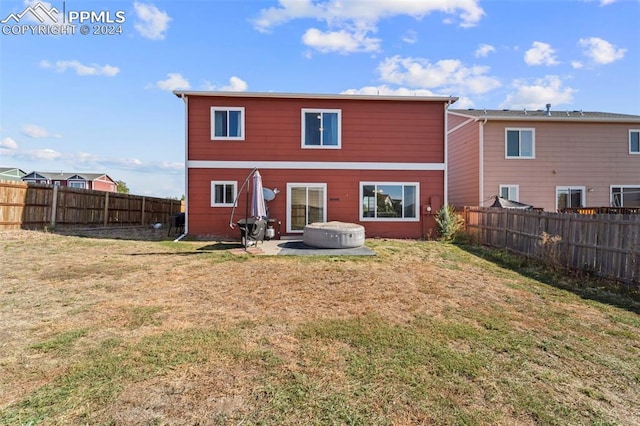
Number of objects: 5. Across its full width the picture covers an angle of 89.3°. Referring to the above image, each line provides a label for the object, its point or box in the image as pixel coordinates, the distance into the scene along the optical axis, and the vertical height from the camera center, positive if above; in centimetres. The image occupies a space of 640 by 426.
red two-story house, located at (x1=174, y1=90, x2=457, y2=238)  1188 +203
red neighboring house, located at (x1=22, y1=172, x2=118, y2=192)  3944 +395
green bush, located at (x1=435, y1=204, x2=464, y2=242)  1195 -37
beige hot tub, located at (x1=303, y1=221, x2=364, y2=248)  968 -72
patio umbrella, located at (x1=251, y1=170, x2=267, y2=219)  957 +34
